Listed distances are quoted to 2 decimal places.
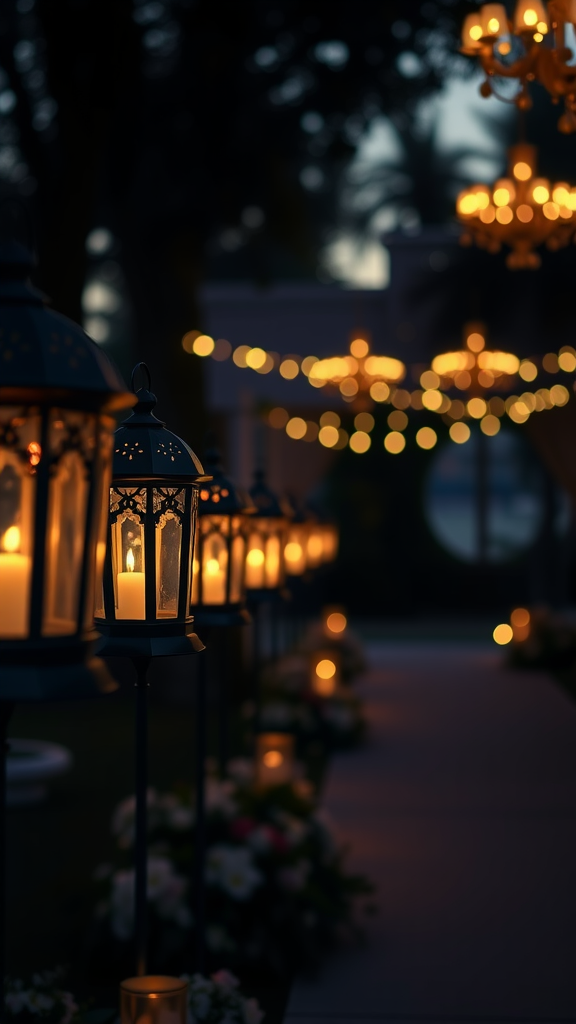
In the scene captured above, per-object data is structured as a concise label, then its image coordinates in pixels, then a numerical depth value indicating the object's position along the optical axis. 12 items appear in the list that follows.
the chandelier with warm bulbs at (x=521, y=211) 9.00
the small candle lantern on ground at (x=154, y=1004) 3.85
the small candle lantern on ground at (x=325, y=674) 12.60
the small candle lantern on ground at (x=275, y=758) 8.00
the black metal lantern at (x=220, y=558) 4.82
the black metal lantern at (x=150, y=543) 3.39
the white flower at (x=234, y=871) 5.69
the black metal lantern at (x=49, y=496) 2.20
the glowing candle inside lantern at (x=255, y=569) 6.78
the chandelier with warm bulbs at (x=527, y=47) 5.80
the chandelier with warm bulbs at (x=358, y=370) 16.17
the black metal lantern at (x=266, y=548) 6.80
